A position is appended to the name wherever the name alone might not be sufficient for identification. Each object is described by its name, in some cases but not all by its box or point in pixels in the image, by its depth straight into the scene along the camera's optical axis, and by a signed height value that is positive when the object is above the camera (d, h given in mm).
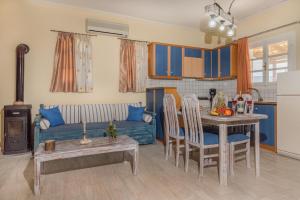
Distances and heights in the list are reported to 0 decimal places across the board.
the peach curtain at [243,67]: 4391 +741
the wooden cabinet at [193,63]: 4863 +918
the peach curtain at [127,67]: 4461 +745
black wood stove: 3295 -495
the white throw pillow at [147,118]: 4008 -372
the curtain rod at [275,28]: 3720 +1462
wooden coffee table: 2105 -591
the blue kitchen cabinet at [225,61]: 4727 +947
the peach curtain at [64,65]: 3920 +678
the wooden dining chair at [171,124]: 2885 -369
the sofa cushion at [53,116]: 3442 -288
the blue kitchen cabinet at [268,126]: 3578 -484
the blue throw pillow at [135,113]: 4141 -284
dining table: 2262 -283
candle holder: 2582 -545
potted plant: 2711 -441
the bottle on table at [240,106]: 2758 -82
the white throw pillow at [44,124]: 3247 -404
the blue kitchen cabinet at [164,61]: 4548 +902
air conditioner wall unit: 4117 +1532
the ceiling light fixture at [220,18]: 2891 +1246
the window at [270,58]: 3895 +886
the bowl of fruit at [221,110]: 2465 -126
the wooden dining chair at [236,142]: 2498 -542
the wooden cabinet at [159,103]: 4117 -67
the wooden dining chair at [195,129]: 2395 -364
